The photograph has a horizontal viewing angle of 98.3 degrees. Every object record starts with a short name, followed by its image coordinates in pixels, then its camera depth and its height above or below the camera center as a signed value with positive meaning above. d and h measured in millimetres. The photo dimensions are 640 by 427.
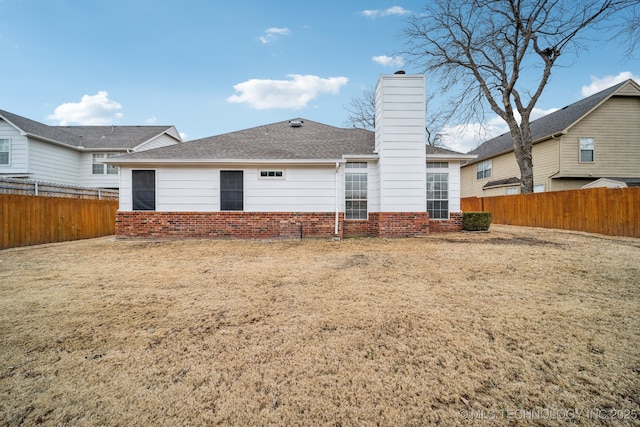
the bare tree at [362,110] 25766 +9781
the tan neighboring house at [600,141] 16109 +4118
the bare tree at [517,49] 14305 +9322
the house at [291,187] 9680 +906
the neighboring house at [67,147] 14648 +3844
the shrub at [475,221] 11375 -391
